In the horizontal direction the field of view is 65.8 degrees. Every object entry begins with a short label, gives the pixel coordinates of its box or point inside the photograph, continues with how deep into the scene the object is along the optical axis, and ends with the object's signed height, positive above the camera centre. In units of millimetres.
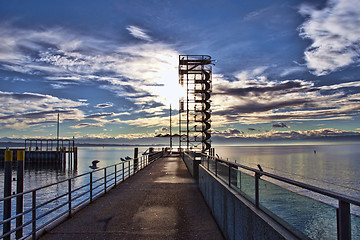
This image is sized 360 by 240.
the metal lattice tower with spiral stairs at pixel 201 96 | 42094 +5733
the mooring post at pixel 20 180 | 8203 -1434
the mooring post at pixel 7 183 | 8221 -1436
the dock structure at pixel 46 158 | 63562 -5318
